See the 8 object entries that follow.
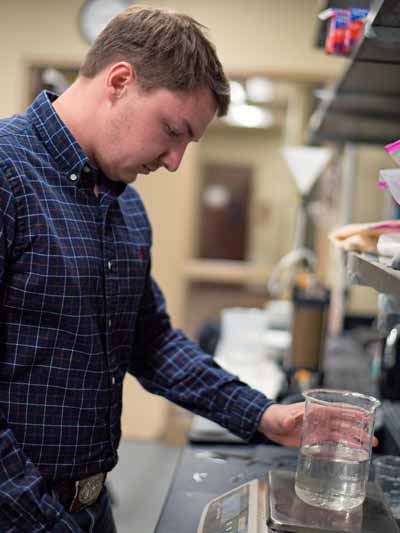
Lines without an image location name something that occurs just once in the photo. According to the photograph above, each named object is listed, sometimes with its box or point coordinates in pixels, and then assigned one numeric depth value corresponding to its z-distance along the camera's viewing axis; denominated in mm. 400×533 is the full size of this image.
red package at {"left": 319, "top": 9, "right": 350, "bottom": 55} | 1613
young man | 1038
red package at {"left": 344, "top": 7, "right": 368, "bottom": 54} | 1585
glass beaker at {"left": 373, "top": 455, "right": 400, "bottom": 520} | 1271
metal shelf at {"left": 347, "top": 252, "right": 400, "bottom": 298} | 749
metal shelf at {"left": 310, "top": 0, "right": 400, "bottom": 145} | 1061
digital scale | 981
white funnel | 3160
